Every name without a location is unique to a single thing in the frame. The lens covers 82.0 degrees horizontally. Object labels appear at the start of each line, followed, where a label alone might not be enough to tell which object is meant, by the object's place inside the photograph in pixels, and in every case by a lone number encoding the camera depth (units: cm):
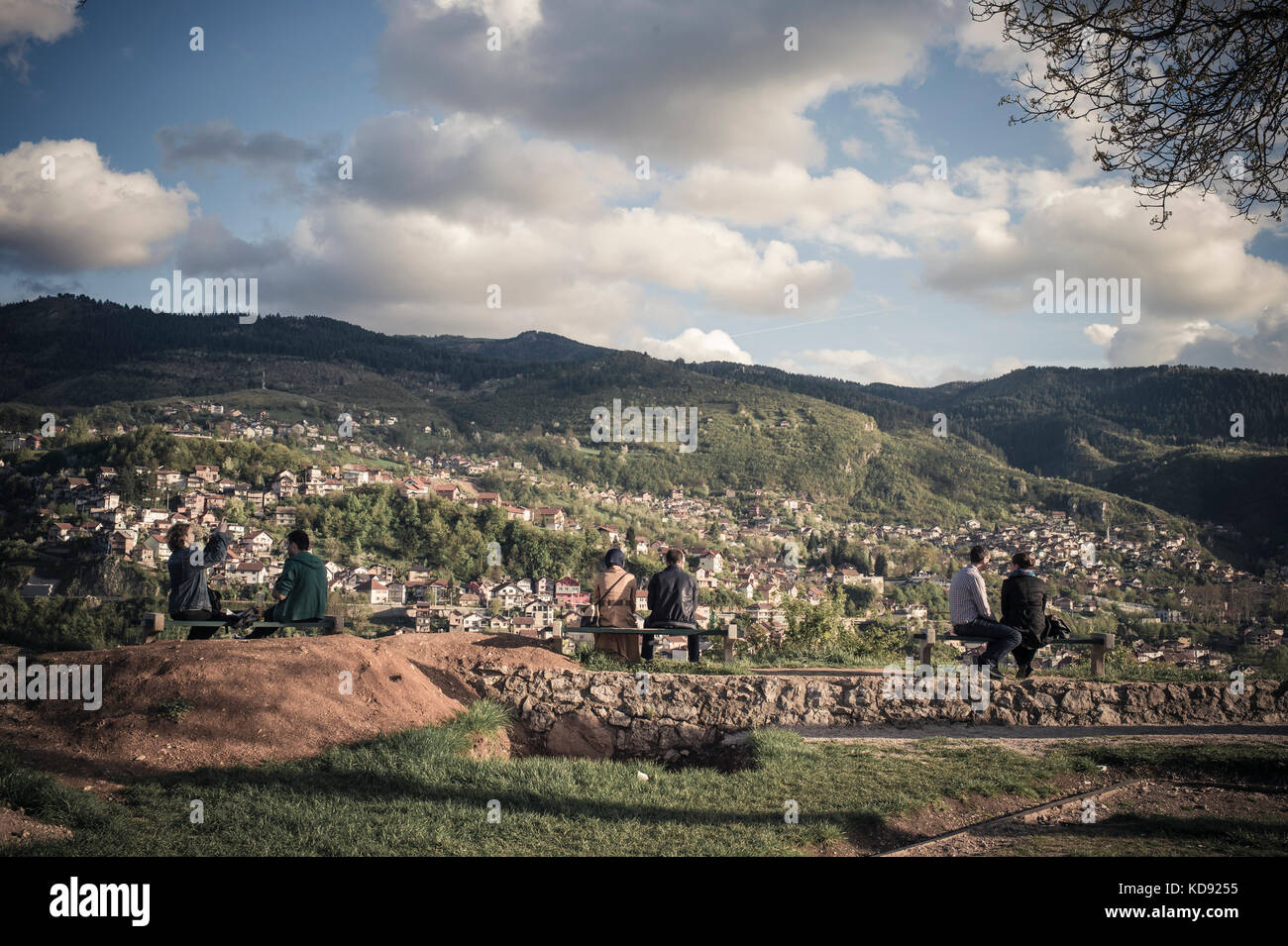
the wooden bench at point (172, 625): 827
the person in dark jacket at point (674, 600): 960
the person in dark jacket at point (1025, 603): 889
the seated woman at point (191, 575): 873
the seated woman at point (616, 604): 958
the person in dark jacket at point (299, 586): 838
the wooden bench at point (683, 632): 923
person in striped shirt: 887
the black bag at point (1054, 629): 920
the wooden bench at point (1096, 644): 976
